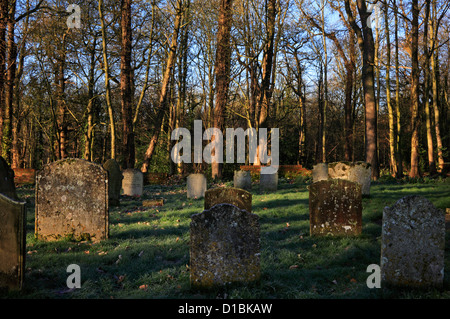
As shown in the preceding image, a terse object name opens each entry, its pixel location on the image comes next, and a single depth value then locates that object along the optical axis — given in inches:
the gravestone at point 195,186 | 554.9
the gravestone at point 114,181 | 473.4
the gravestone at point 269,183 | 617.3
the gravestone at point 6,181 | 372.5
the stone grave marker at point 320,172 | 665.0
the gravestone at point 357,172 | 467.8
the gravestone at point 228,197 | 316.8
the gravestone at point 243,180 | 622.2
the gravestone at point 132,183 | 596.4
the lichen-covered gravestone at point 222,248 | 190.2
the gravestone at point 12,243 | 183.3
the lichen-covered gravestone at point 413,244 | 188.2
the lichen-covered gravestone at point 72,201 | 297.4
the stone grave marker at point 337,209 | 298.7
